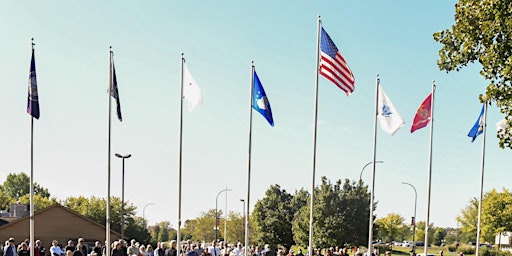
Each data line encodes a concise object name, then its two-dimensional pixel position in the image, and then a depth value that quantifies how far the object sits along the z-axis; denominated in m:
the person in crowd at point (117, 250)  21.78
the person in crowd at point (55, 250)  25.75
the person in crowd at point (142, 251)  22.62
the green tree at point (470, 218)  80.50
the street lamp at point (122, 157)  42.82
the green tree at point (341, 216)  48.88
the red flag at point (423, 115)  22.31
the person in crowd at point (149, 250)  24.18
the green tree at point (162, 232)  112.90
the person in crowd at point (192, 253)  25.94
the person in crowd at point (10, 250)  23.70
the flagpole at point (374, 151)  22.10
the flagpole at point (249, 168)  21.97
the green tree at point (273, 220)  61.22
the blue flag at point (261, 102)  20.95
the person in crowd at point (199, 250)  28.89
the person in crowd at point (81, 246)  22.58
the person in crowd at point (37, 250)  26.19
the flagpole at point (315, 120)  19.73
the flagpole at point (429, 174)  25.48
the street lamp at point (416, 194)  68.00
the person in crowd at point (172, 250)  24.42
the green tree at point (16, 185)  141.00
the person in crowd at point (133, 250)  22.81
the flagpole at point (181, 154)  20.67
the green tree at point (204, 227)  98.38
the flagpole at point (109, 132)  19.51
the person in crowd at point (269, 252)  23.95
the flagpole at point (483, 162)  27.31
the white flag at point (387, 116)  20.62
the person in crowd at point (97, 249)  27.24
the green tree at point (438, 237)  134.52
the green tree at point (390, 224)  90.07
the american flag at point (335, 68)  18.77
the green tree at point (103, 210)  66.75
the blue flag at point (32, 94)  19.50
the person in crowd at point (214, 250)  28.20
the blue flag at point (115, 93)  19.73
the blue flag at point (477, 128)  25.92
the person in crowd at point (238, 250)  28.90
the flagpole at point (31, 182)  19.50
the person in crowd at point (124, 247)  22.38
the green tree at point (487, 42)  15.56
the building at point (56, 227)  48.78
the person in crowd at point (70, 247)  25.11
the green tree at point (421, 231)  121.59
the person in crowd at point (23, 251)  24.59
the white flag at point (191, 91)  20.02
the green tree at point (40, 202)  97.23
